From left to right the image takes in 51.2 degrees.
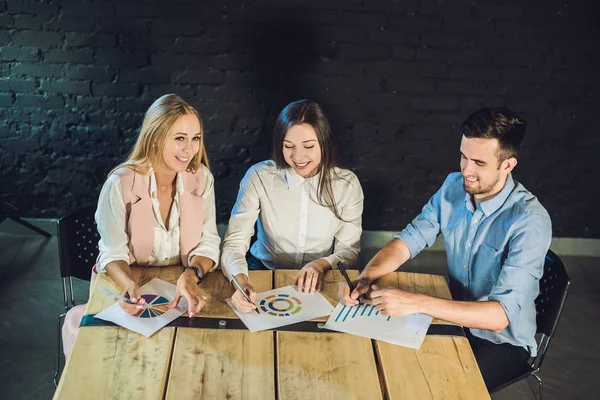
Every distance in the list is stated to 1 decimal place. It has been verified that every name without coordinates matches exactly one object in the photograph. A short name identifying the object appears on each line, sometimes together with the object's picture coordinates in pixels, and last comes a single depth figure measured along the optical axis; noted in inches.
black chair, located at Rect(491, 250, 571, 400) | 88.6
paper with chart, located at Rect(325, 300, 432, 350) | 76.2
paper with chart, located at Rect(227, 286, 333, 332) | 78.0
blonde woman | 92.5
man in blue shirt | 81.3
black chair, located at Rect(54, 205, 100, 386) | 99.9
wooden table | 66.6
